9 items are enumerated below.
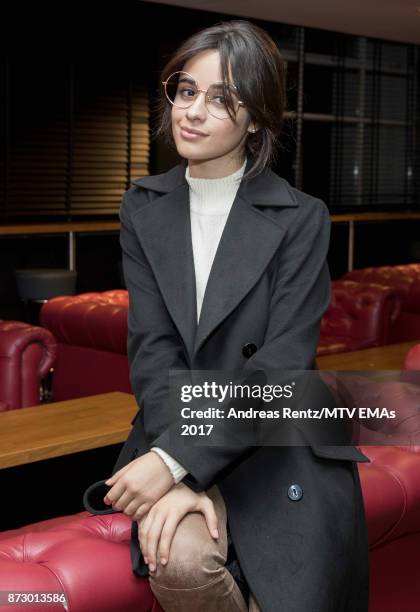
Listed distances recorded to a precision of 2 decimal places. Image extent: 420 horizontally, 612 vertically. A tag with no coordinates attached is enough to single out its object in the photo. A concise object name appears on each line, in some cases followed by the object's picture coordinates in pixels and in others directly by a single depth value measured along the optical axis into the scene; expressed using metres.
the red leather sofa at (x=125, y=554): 1.52
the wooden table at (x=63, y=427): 3.19
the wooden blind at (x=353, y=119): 10.48
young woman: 1.61
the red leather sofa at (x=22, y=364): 4.51
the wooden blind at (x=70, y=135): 8.18
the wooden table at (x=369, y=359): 4.85
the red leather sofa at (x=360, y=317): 6.12
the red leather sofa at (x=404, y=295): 6.73
